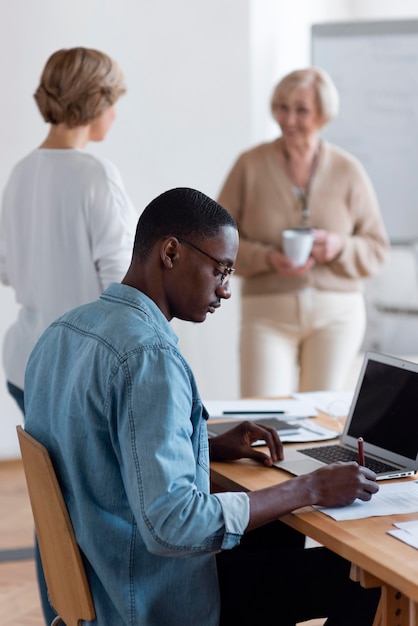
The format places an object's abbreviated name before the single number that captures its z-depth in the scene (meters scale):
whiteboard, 4.71
